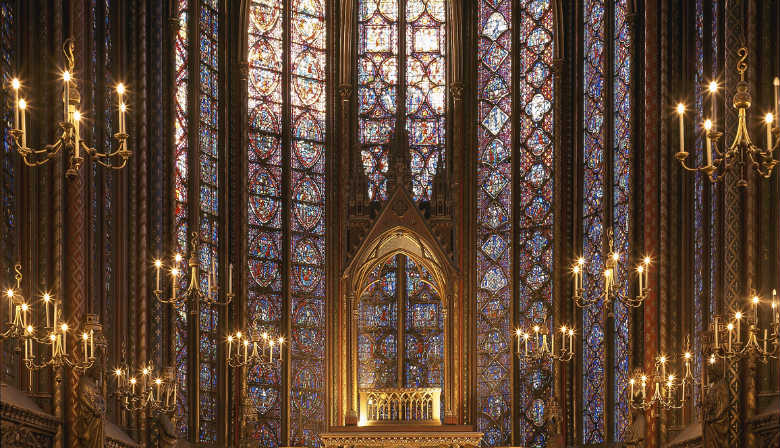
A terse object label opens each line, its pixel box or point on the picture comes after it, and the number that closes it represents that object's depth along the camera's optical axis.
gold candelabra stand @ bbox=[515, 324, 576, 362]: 28.18
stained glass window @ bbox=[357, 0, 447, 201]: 33.66
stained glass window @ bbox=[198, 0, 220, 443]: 30.27
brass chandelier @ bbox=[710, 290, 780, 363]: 18.95
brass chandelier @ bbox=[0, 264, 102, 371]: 18.33
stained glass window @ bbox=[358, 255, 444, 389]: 32.56
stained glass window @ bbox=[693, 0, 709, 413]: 24.38
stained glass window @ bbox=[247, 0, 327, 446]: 31.92
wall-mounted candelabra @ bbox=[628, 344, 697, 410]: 23.78
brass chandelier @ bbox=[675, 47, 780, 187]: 13.19
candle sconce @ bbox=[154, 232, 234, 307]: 19.81
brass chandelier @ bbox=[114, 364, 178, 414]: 23.94
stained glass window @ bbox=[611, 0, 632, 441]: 28.53
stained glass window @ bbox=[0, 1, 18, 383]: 21.08
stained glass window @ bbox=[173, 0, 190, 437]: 29.22
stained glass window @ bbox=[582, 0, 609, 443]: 29.89
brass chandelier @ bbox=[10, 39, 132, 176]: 13.20
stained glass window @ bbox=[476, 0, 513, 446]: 32.16
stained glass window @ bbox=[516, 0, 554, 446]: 31.64
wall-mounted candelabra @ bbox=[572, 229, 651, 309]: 19.81
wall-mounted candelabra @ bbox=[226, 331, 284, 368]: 29.38
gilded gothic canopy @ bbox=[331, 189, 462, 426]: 31.81
